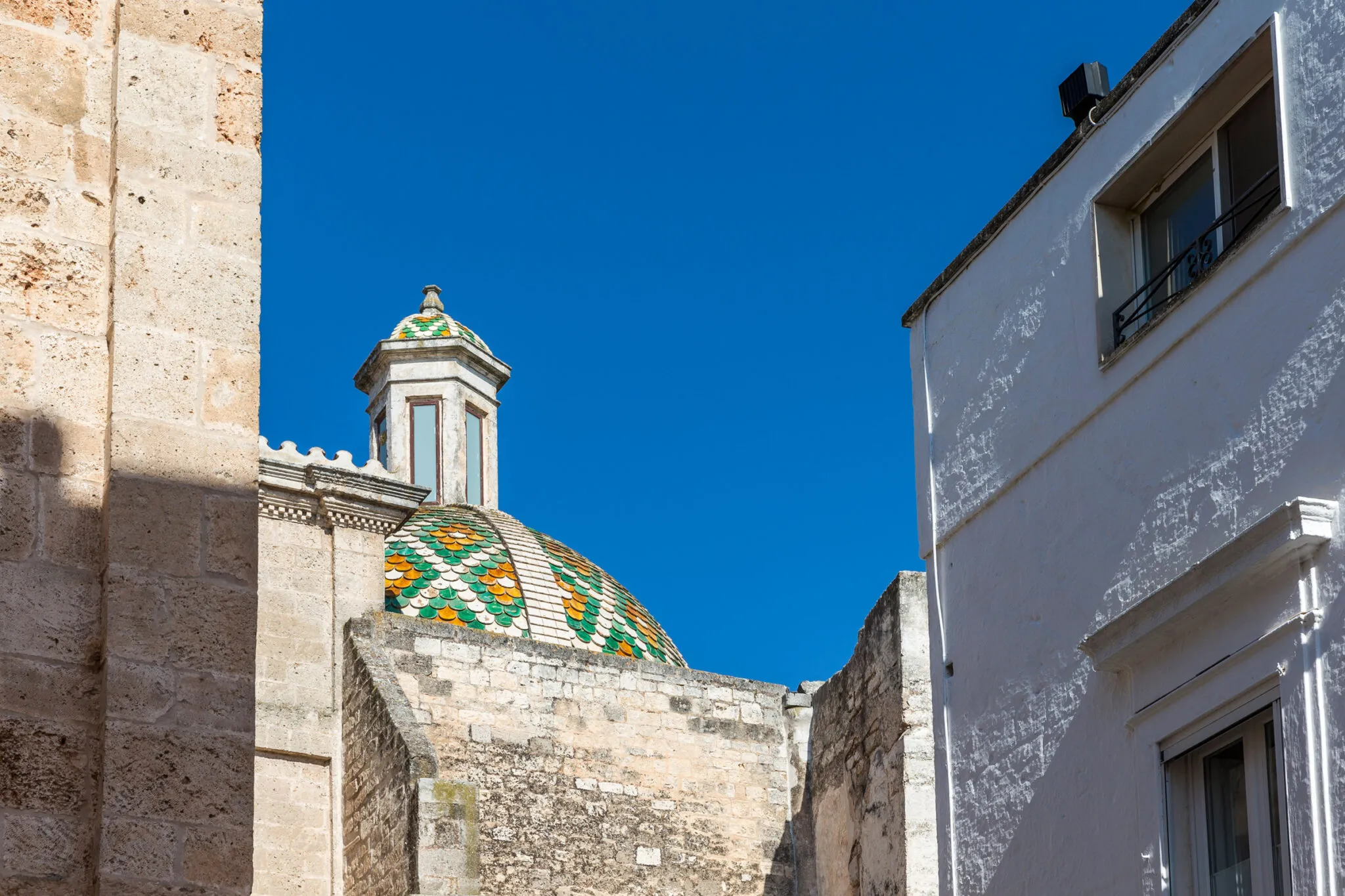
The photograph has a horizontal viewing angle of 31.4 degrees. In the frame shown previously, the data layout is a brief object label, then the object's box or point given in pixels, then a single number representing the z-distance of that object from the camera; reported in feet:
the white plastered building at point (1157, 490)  25.22
